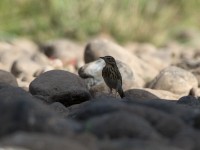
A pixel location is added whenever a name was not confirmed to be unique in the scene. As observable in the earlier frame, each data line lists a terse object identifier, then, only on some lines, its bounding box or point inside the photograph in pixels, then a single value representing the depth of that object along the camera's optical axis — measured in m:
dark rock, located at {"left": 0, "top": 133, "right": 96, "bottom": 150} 7.54
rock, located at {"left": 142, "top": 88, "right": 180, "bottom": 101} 16.92
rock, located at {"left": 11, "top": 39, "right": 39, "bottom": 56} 32.03
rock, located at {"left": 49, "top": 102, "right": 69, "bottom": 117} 12.60
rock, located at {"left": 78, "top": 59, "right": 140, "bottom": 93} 18.17
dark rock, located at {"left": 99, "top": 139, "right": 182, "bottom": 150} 8.02
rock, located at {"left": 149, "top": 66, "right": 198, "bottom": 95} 18.48
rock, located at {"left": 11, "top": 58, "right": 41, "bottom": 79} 21.34
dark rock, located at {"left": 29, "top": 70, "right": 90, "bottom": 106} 14.89
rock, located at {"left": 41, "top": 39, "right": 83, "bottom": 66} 27.12
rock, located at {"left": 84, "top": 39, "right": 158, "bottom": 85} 21.37
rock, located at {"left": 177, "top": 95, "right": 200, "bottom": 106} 14.12
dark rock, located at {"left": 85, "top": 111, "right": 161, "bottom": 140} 8.64
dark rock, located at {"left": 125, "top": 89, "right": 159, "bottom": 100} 16.16
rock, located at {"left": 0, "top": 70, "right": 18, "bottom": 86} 17.10
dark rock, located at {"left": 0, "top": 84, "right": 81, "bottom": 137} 8.41
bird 16.36
